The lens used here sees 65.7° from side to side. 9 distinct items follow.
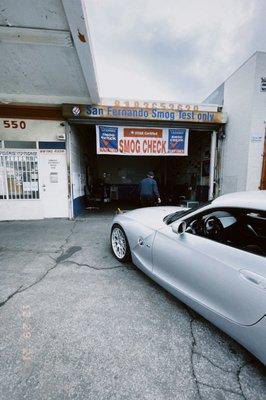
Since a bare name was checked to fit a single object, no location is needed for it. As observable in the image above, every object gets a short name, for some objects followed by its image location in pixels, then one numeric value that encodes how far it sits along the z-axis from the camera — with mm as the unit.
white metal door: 6949
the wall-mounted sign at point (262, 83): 6145
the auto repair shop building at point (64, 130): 5410
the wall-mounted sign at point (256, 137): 6375
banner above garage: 7277
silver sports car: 1647
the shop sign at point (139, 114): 6613
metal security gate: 6780
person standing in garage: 6508
